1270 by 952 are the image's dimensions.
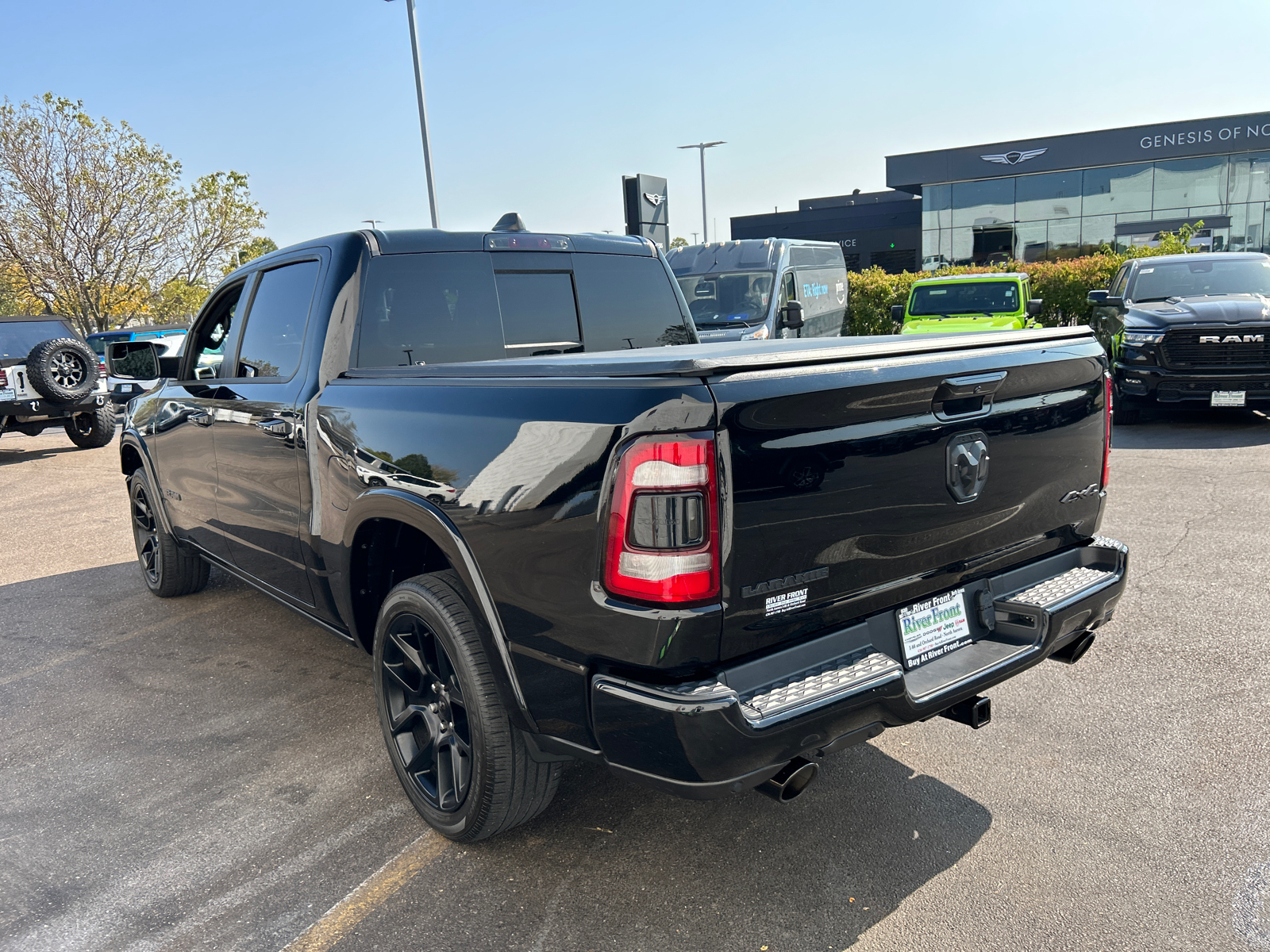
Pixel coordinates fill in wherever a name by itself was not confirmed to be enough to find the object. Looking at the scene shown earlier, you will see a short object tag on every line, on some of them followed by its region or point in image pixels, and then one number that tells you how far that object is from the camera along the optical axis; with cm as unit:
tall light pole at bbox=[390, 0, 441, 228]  1788
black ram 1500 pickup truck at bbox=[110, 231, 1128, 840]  211
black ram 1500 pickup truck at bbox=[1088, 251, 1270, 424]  934
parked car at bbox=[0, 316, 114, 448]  1171
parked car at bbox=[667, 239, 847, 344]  1259
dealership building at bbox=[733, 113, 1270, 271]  3281
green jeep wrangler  1311
